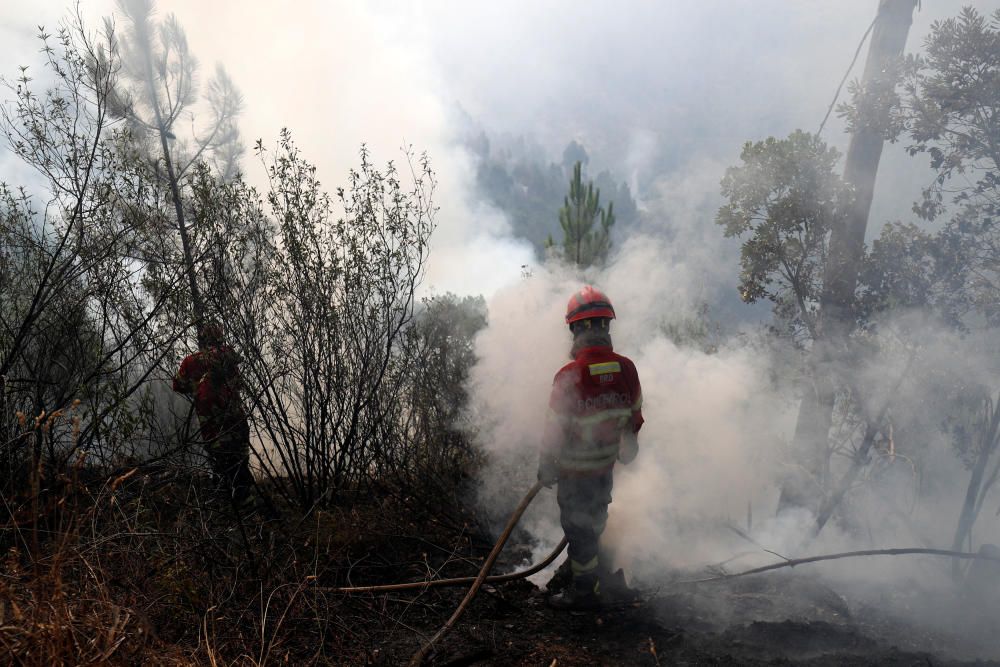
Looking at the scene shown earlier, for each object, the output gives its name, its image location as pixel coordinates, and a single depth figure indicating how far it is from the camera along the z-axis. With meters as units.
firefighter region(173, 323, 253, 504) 5.24
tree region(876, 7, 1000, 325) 4.95
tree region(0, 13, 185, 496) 4.76
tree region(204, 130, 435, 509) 5.57
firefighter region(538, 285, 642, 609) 4.59
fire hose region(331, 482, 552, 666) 3.41
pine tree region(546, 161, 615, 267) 16.33
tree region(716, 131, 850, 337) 6.27
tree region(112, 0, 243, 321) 5.43
